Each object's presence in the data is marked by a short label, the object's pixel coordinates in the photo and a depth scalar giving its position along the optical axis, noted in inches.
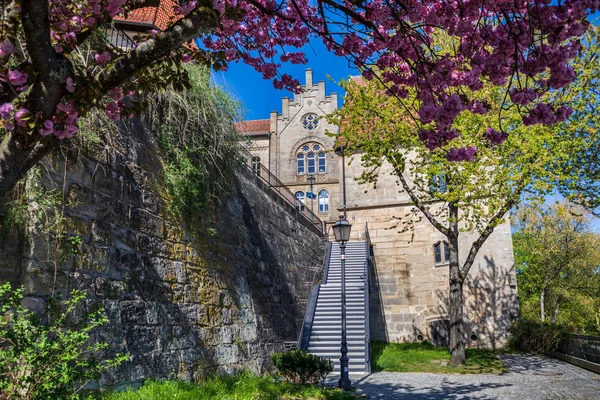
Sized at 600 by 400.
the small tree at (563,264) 1154.0
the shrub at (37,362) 142.8
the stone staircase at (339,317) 552.7
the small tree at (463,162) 550.6
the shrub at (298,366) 373.1
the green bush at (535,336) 674.2
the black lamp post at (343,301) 409.4
